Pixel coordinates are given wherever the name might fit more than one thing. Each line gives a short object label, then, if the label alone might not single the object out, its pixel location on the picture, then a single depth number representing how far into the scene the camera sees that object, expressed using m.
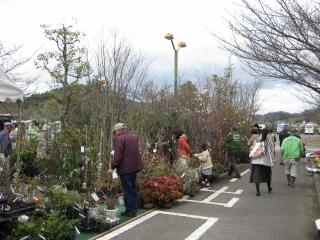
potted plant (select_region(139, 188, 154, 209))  7.32
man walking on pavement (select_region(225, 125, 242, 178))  11.96
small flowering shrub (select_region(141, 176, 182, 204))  7.28
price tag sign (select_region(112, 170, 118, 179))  6.92
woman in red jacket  9.62
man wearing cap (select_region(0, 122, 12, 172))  8.12
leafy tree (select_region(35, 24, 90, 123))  21.88
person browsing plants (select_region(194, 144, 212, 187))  9.93
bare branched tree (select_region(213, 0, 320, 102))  5.38
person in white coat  8.96
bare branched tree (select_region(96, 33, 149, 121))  8.92
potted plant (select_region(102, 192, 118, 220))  6.03
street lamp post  13.75
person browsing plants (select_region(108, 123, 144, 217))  6.68
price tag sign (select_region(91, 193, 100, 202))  5.89
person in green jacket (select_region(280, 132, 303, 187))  10.21
